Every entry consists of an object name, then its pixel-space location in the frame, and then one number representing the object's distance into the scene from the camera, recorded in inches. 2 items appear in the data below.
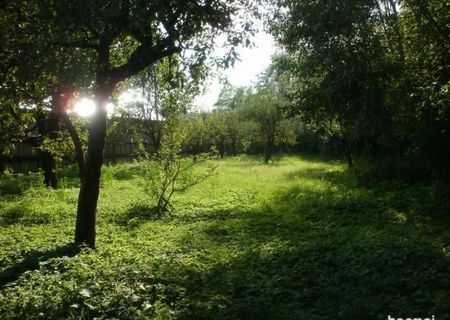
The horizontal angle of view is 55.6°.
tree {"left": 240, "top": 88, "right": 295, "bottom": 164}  1723.7
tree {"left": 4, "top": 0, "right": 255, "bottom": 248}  278.2
